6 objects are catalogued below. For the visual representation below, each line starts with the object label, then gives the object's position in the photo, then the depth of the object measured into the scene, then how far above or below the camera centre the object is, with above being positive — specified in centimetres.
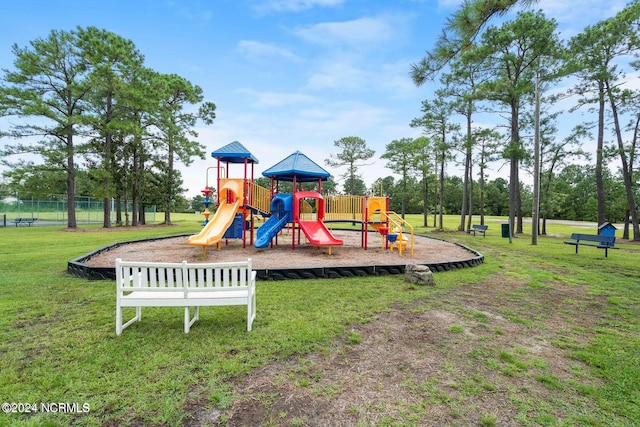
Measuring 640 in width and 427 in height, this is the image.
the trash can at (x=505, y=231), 1670 -135
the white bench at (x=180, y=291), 367 -112
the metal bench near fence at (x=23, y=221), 2281 -132
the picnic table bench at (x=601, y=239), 1052 -116
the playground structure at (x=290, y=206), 1093 +2
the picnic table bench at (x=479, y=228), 1811 -129
